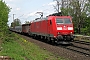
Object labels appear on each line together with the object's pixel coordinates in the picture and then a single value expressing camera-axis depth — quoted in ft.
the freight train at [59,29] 38.09
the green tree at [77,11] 90.03
